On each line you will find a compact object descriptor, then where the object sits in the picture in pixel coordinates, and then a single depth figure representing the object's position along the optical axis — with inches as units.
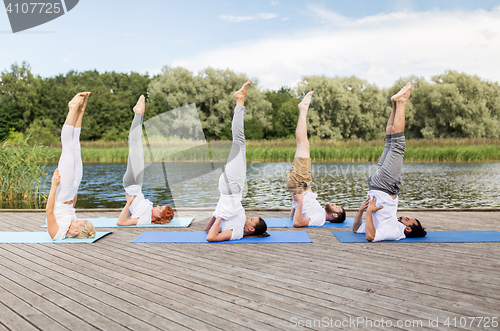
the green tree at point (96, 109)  1296.8
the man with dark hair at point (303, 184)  192.5
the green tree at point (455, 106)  1285.7
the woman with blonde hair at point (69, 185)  154.4
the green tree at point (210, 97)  1224.8
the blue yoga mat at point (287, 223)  193.3
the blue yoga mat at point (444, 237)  157.9
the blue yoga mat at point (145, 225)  191.5
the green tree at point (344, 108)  1344.7
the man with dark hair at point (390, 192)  157.1
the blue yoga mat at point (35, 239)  154.7
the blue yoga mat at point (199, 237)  158.2
